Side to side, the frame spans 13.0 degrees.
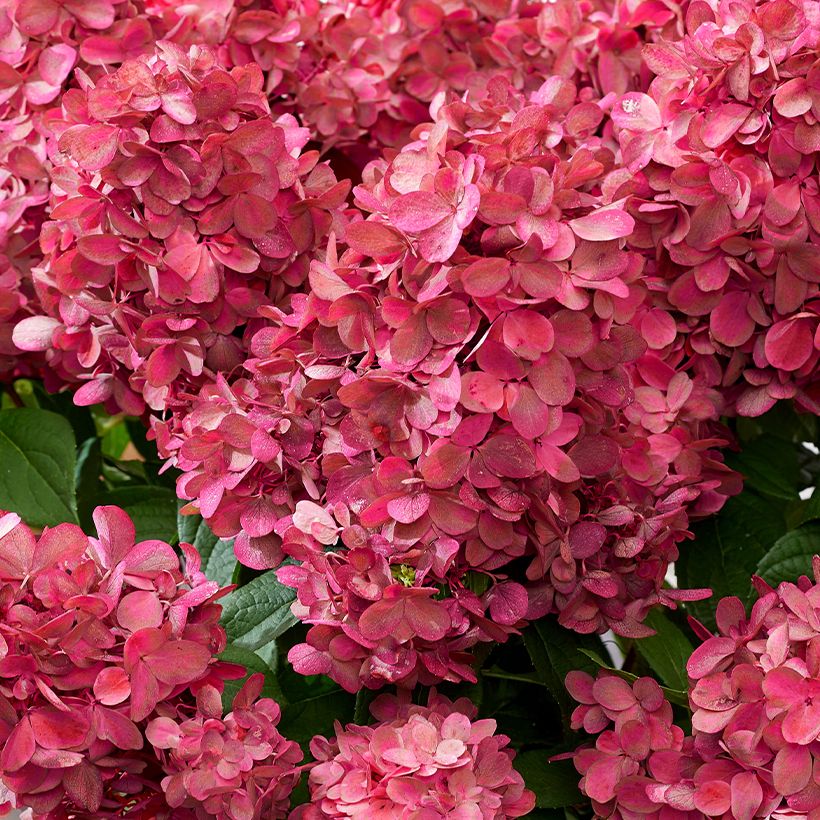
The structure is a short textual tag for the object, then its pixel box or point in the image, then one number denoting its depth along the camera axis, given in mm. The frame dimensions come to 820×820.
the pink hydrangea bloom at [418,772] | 1123
